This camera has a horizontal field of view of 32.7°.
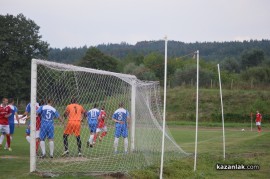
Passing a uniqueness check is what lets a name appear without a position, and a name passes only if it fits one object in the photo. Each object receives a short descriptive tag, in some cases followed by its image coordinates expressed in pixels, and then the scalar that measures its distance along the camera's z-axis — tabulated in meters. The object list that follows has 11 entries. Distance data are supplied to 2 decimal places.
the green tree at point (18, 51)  61.62
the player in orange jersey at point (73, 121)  15.54
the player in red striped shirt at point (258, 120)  38.89
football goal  13.66
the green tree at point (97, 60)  92.62
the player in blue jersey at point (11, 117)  19.38
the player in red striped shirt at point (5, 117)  18.91
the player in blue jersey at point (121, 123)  18.05
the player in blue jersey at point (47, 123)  15.09
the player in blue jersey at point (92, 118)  17.85
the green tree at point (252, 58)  120.00
